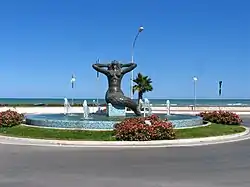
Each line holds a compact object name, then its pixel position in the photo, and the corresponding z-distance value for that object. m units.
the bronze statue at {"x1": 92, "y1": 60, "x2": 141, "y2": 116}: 24.17
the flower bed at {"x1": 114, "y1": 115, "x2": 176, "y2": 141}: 16.91
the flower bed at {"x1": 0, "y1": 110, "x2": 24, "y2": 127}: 22.67
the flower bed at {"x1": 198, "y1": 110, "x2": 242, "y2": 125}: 25.61
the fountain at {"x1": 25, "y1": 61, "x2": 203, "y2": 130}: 22.12
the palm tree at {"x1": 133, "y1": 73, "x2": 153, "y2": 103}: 53.00
